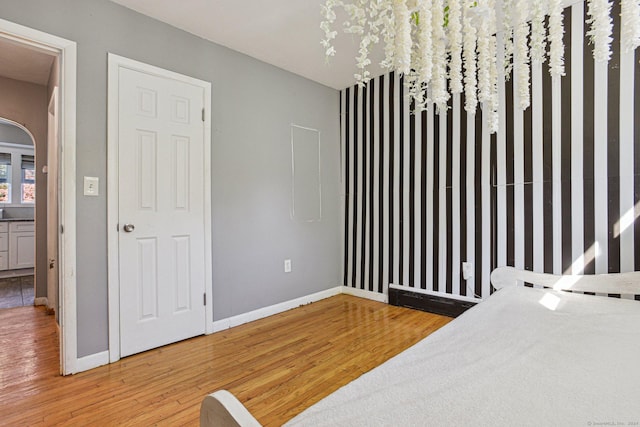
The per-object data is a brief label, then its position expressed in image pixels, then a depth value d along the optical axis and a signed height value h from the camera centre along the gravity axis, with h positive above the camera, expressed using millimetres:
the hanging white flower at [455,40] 1126 +625
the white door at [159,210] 2229 +31
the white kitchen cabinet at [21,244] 4957 -467
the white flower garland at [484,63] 1192 +585
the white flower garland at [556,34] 1077 +628
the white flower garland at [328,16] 1063 +666
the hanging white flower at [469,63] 1143 +561
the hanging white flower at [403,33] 1073 +618
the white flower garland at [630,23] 985 +591
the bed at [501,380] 707 -466
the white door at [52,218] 2812 -30
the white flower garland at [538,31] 1080 +649
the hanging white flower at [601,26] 1029 +611
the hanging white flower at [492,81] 1216 +534
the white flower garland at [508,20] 1135 +705
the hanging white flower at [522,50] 1104 +598
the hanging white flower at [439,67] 1154 +552
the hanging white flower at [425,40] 1085 +613
